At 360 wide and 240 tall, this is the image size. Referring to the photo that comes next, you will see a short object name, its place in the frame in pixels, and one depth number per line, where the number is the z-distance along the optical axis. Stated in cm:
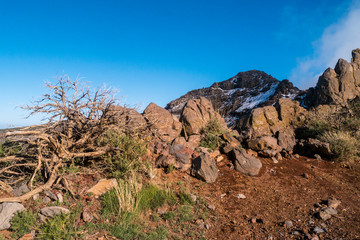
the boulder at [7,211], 370
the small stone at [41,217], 389
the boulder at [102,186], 499
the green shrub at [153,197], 468
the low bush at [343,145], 814
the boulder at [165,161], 673
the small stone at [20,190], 461
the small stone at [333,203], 509
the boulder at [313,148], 853
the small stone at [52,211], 399
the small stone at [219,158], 763
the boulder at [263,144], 858
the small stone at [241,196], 563
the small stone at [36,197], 444
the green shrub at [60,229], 347
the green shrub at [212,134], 850
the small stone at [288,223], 437
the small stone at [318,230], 402
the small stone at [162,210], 466
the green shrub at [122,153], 575
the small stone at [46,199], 446
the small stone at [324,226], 413
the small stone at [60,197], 450
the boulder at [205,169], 636
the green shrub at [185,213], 452
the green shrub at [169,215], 445
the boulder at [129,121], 678
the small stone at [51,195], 455
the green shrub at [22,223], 362
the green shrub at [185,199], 508
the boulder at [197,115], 1007
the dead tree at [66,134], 501
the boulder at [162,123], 868
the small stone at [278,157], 826
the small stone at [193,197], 525
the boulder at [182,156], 684
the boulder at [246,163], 694
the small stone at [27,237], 348
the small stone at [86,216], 407
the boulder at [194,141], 845
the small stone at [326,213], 454
